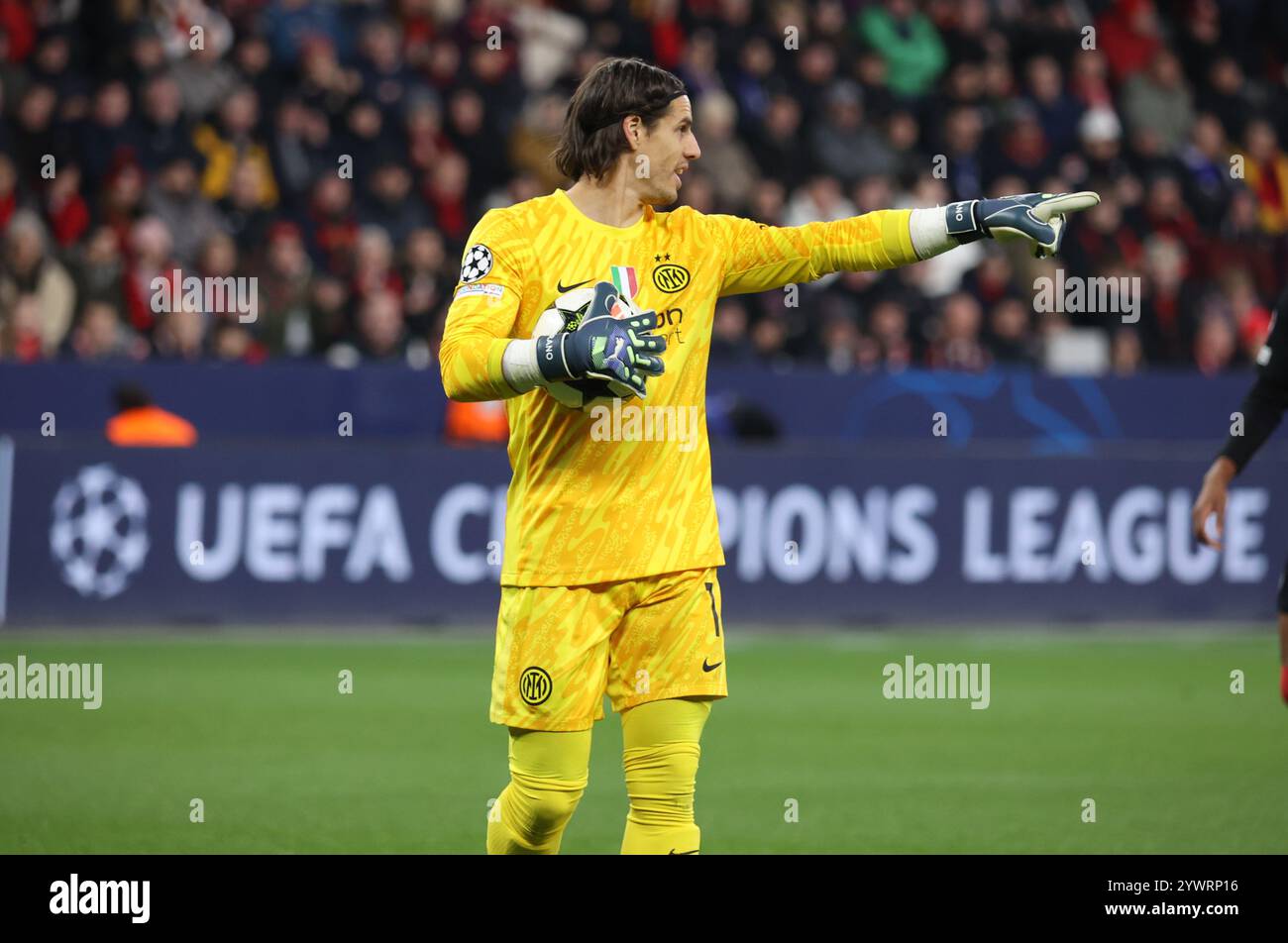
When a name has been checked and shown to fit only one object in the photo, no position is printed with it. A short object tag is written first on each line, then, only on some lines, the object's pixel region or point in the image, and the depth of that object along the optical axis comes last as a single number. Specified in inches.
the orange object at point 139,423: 569.6
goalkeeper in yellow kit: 222.8
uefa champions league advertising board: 542.6
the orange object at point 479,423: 616.7
